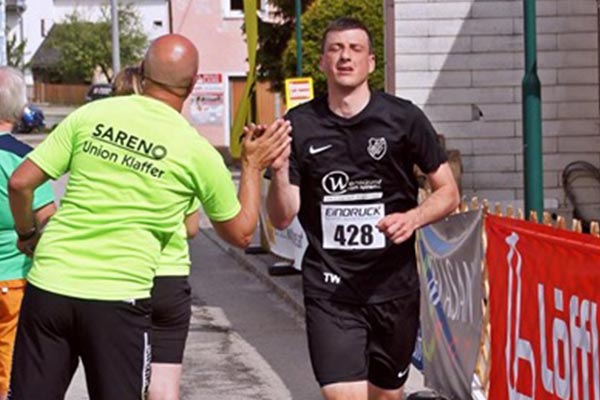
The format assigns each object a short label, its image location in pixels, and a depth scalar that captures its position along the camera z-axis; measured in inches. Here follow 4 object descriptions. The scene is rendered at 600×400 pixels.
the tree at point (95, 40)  2728.8
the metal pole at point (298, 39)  847.7
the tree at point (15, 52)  2876.5
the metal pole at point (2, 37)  2035.2
